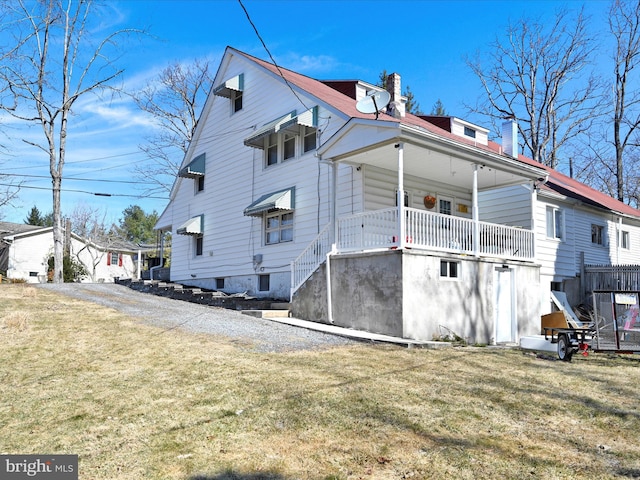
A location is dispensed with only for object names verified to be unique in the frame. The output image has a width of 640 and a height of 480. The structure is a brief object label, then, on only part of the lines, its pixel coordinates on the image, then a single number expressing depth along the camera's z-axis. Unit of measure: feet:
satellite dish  43.65
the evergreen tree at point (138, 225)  241.55
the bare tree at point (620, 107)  103.30
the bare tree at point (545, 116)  110.11
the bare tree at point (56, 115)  87.25
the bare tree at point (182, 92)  114.11
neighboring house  133.59
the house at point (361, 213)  41.04
